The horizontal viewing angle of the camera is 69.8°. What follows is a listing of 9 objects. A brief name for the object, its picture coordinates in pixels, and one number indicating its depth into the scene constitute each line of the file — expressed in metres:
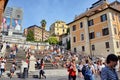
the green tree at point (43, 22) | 46.69
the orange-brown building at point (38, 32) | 58.36
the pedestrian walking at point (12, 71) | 8.44
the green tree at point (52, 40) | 41.99
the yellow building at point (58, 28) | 58.83
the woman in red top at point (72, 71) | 5.47
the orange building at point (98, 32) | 17.82
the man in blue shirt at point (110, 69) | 1.91
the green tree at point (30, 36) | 38.58
